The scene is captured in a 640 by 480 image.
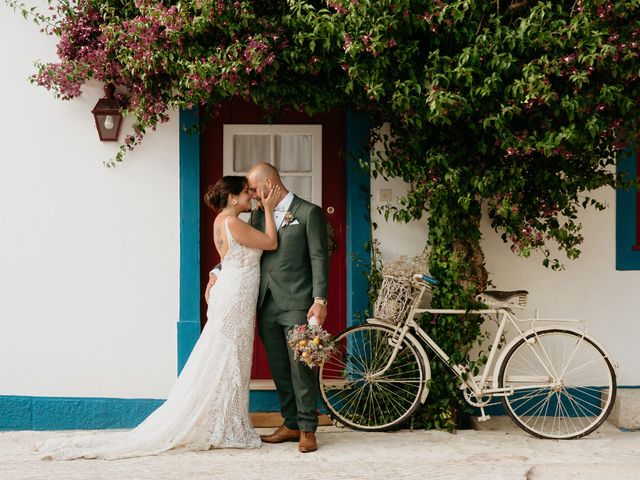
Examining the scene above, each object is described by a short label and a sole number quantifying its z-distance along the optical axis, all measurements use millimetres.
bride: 5785
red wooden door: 6949
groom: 5816
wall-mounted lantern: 6508
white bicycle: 6176
